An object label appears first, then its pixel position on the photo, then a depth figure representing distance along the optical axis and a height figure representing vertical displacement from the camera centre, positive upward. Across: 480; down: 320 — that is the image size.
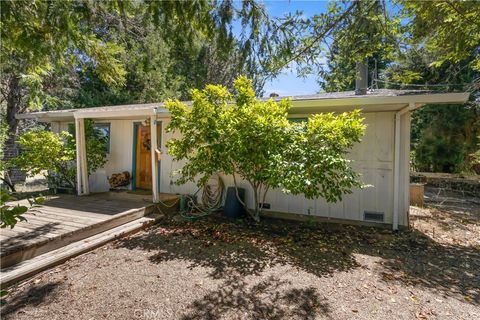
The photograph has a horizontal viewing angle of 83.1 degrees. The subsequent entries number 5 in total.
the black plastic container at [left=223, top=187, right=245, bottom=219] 6.00 -1.18
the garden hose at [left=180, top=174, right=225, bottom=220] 6.28 -1.10
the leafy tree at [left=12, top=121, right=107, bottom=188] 7.09 -0.03
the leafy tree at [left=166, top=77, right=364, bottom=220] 4.53 +0.21
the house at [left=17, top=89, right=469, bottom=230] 4.93 -0.03
